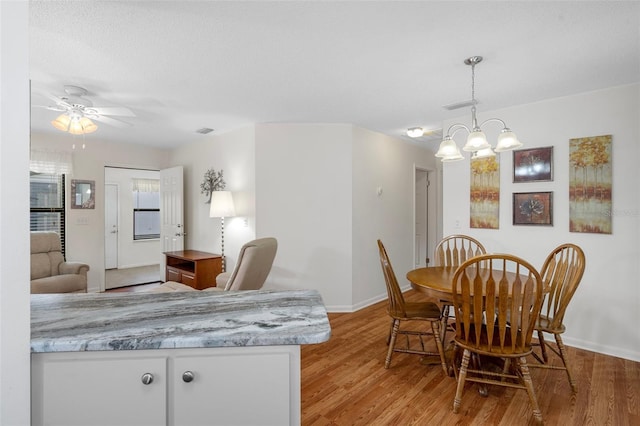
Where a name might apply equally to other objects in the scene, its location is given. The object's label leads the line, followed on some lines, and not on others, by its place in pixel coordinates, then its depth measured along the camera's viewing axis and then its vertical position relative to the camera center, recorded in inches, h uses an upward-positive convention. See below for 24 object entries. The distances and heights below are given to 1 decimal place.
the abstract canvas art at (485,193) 134.3 +8.2
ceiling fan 109.0 +36.1
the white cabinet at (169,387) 36.8 -20.5
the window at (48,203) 175.2 +5.4
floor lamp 158.6 +3.8
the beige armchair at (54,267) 144.8 -26.3
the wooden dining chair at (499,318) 72.5 -24.8
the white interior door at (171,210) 199.9 +1.7
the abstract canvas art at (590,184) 111.0 +9.9
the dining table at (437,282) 85.8 -20.4
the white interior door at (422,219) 224.2 -4.7
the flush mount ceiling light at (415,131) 161.2 +41.3
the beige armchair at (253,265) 111.6 -19.0
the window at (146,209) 284.2 +3.3
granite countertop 37.3 -14.8
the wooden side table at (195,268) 161.8 -30.4
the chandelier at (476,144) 88.9 +19.7
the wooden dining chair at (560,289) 85.0 -21.4
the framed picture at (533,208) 121.8 +1.7
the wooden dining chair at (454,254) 124.8 -16.8
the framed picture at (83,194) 183.5 +11.0
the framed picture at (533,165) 122.0 +18.7
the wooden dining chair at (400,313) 98.1 -31.8
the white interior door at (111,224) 265.6 -9.6
